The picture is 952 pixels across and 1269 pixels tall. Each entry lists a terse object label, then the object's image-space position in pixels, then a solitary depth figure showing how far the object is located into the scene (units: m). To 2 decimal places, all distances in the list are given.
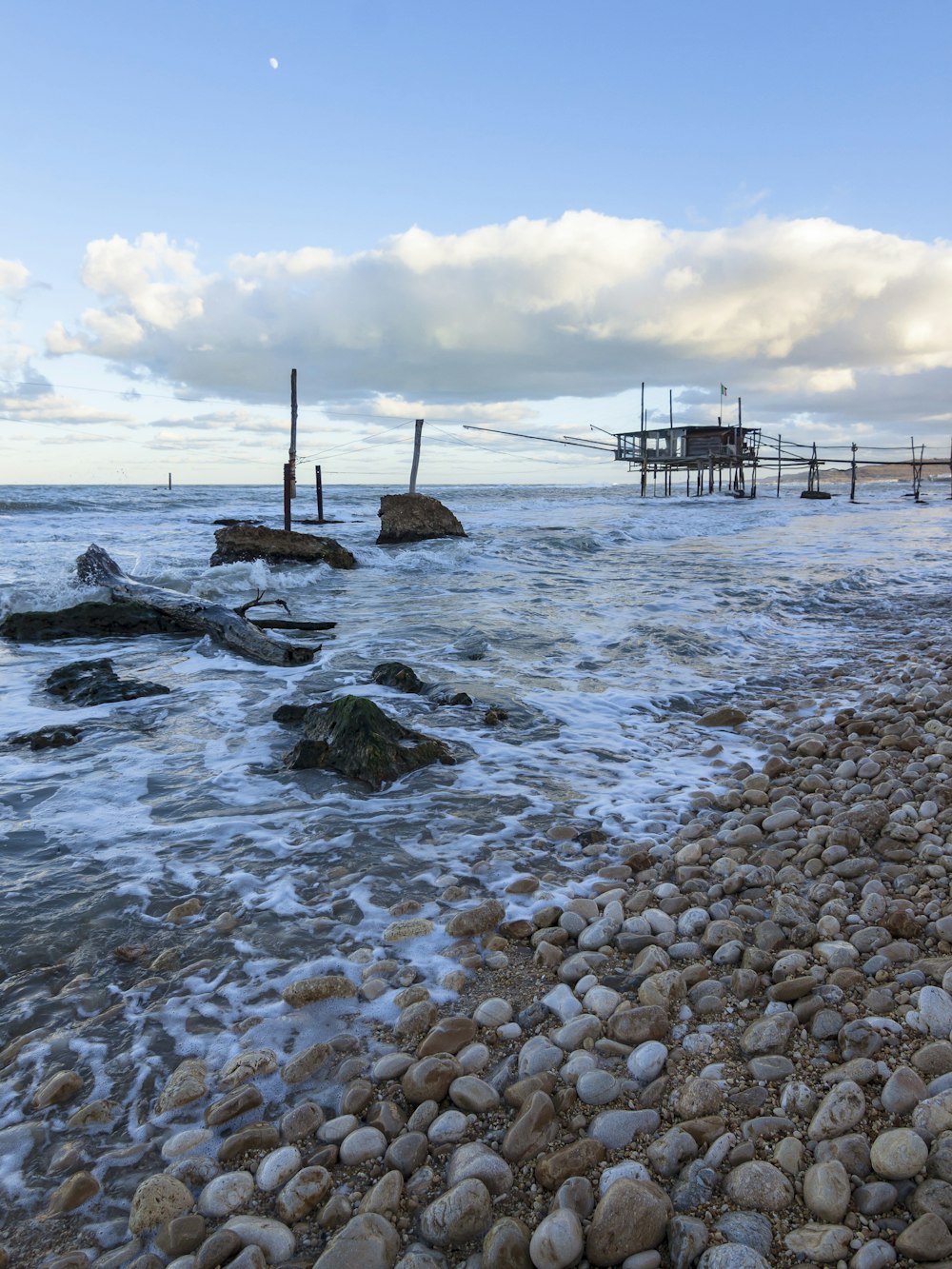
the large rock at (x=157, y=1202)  1.82
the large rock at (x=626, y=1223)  1.62
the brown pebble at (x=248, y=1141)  2.00
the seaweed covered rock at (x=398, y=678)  6.82
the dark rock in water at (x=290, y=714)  5.96
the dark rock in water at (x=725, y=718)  5.76
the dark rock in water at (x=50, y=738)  5.36
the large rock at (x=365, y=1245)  1.66
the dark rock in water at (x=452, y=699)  6.36
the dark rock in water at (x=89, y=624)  8.98
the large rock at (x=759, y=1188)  1.68
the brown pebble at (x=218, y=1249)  1.70
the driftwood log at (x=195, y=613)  8.12
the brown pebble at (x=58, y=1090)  2.23
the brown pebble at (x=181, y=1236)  1.75
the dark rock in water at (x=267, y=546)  16.09
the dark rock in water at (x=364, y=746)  4.76
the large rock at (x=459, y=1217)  1.73
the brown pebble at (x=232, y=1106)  2.12
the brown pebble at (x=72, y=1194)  1.89
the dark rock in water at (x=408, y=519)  21.12
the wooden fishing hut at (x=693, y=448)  48.06
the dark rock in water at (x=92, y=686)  6.55
